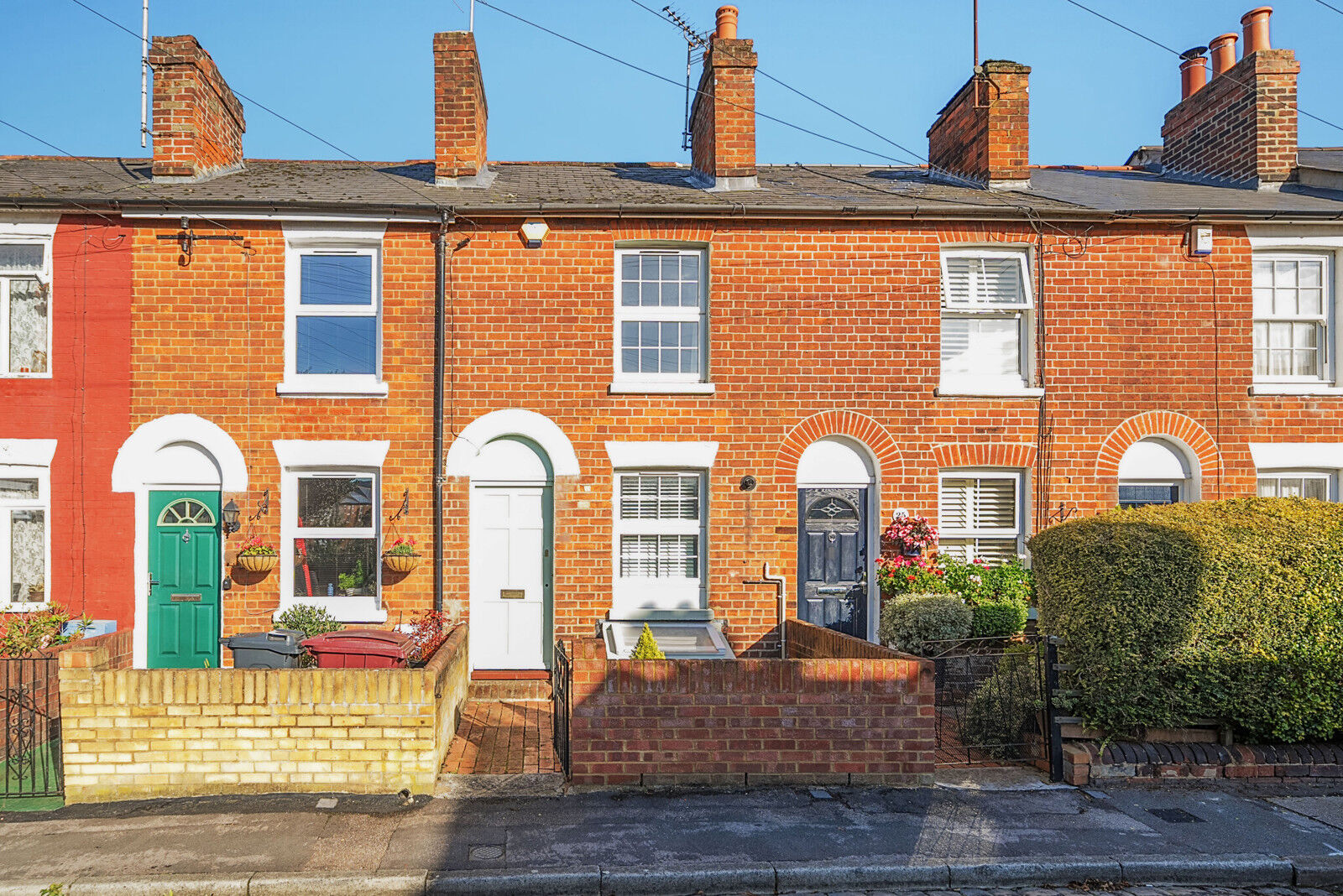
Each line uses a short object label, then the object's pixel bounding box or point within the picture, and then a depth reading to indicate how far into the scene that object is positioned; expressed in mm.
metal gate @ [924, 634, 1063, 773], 8023
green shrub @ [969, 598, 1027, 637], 10297
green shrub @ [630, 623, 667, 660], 8070
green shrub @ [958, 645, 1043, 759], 8172
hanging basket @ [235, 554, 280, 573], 10336
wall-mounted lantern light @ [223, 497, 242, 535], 10477
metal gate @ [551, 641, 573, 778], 7480
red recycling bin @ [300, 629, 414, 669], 8273
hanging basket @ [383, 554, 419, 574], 10438
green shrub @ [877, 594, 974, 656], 9773
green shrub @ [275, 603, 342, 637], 10289
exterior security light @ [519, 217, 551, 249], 10828
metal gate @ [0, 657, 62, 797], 7404
